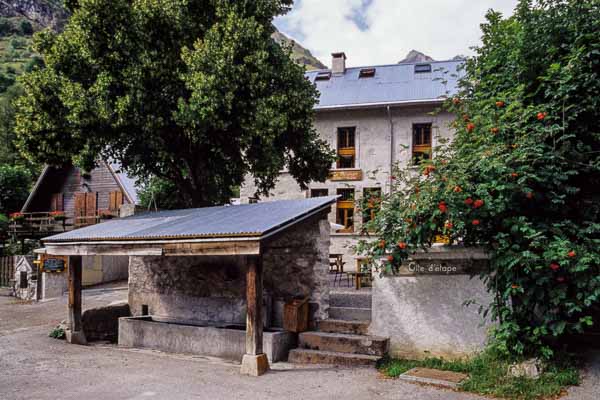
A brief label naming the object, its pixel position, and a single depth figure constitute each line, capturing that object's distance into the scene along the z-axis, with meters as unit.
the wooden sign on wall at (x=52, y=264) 16.70
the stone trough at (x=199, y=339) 8.35
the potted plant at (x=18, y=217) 22.66
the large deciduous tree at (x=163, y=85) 11.58
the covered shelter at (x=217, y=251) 7.66
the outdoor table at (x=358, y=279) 12.12
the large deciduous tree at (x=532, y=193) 6.54
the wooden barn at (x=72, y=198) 24.41
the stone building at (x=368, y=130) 20.97
